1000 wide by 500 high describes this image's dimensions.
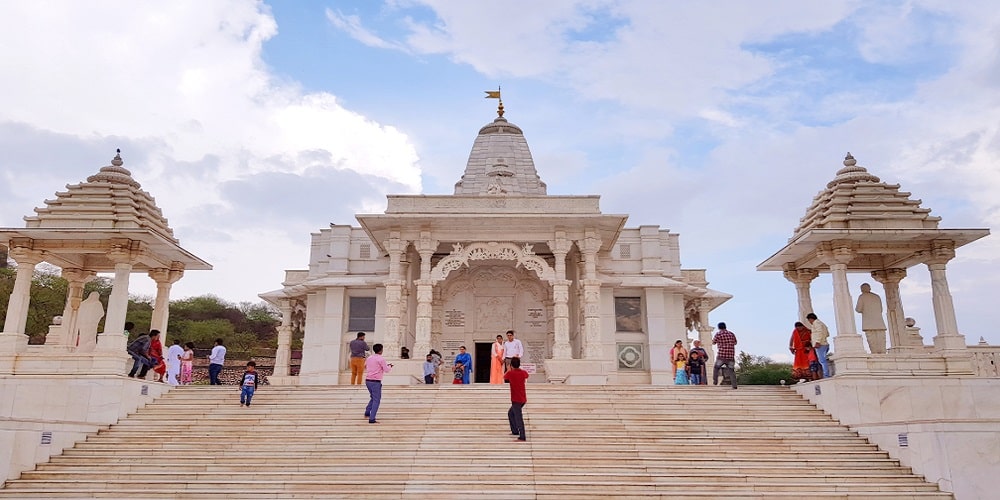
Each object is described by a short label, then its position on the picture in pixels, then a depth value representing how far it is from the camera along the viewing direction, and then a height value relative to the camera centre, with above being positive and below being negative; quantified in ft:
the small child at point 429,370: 57.41 +0.68
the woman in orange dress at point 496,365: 55.01 +1.08
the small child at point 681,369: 58.95 +0.91
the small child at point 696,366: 55.11 +1.10
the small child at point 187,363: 59.94 +1.25
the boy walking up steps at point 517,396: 35.65 -0.92
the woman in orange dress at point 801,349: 46.99 +2.16
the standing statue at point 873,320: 49.55 +4.40
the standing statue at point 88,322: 48.67 +3.88
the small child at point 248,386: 42.73 -0.56
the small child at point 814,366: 45.75 +0.95
